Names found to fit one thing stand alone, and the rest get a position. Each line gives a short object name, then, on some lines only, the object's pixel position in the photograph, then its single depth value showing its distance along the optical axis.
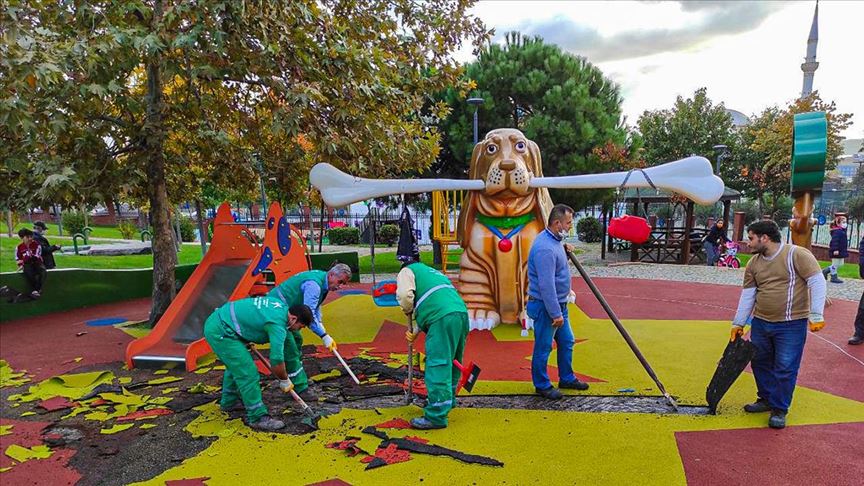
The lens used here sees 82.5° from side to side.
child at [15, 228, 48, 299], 8.80
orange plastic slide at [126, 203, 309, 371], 6.19
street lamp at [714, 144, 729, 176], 18.13
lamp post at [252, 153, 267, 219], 8.85
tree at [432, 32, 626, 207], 14.09
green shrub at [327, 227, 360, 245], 24.73
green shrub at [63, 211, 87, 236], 20.53
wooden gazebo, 15.88
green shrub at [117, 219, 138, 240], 22.36
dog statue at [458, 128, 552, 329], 7.07
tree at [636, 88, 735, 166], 24.14
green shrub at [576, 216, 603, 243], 23.27
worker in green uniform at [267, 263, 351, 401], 4.52
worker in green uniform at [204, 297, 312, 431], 4.21
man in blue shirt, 4.55
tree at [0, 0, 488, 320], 5.45
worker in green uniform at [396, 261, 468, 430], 4.07
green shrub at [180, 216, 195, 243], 25.41
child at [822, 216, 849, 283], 10.93
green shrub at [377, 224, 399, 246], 23.52
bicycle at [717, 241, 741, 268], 14.36
